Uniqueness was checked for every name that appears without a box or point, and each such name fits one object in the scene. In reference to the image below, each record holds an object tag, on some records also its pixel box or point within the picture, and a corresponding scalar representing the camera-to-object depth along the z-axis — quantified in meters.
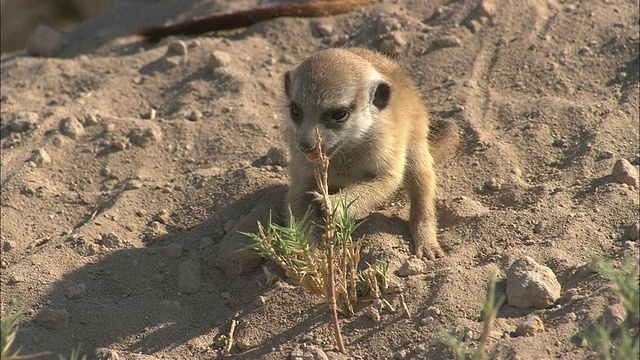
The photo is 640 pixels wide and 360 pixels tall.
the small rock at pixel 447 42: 10.62
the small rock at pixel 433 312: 6.45
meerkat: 7.67
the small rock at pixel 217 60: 10.84
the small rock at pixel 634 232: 6.89
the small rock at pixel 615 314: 5.70
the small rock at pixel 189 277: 7.57
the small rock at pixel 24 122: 9.98
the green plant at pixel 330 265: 6.10
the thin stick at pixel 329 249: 5.96
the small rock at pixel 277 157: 9.24
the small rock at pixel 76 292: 7.39
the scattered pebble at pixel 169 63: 11.15
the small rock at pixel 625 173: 7.54
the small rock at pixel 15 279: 7.52
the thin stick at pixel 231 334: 6.75
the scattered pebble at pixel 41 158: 9.27
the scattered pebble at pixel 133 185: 8.89
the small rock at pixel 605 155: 8.17
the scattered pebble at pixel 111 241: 8.08
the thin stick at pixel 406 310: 6.55
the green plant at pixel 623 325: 4.59
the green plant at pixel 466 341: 5.87
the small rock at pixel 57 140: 9.62
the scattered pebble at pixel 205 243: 8.09
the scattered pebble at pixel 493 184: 8.35
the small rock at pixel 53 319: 7.05
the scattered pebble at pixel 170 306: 7.26
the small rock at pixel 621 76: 9.40
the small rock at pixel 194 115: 10.04
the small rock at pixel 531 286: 6.31
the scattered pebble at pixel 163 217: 8.52
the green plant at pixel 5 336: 4.70
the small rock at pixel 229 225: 8.28
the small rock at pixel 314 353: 6.17
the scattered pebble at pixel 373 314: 6.59
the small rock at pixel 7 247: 8.15
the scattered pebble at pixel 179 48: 11.31
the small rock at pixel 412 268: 7.11
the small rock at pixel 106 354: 6.61
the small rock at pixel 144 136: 9.61
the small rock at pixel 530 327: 6.00
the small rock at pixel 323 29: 11.45
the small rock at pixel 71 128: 9.78
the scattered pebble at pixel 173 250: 7.97
